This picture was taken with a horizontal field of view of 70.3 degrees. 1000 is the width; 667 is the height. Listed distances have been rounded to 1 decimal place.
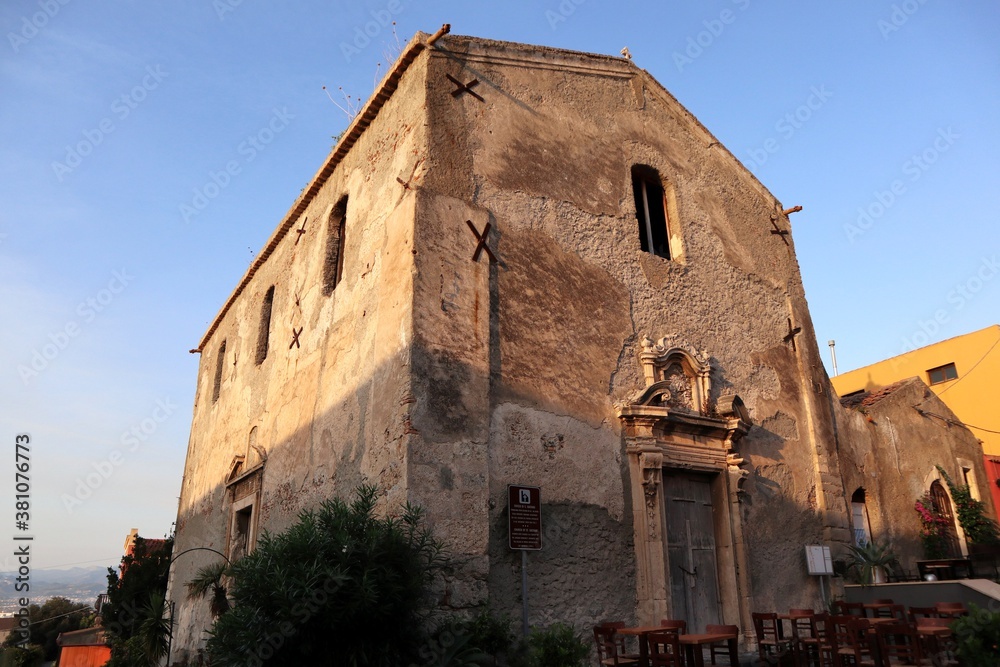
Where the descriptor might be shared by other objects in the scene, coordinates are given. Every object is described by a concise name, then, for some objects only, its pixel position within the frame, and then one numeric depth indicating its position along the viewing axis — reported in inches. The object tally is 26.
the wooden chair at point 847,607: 315.3
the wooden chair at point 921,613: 281.7
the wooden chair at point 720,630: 235.9
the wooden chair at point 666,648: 217.5
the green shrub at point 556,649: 236.5
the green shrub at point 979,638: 208.4
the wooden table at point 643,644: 224.4
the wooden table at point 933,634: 239.5
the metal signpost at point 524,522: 263.9
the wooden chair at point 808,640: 260.8
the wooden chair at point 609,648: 237.0
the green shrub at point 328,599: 206.7
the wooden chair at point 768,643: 276.6
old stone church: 275.9
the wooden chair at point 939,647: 246.5
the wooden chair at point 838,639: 241.2
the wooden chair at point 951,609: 260.1
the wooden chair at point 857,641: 233.9
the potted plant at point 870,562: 380.8
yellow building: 706.2
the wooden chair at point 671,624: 240.5
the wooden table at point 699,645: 223.6
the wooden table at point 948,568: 350.3
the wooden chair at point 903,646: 236.7
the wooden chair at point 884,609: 308.7
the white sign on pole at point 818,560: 363.6
